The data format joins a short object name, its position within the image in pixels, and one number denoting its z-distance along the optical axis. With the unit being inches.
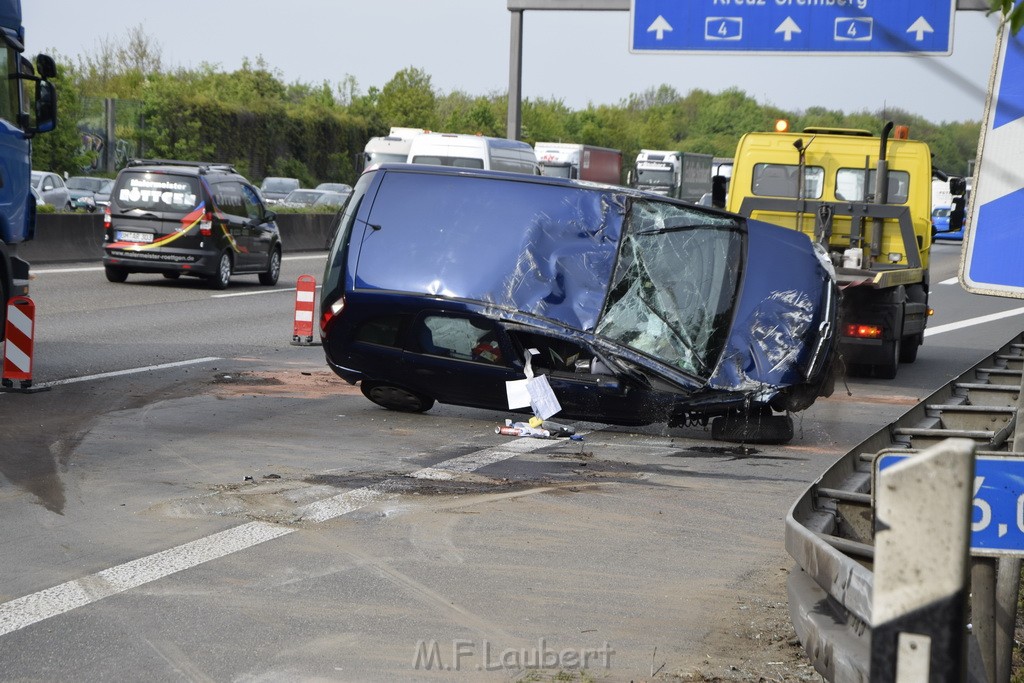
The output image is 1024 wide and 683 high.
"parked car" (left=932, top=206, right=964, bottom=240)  2295.8
